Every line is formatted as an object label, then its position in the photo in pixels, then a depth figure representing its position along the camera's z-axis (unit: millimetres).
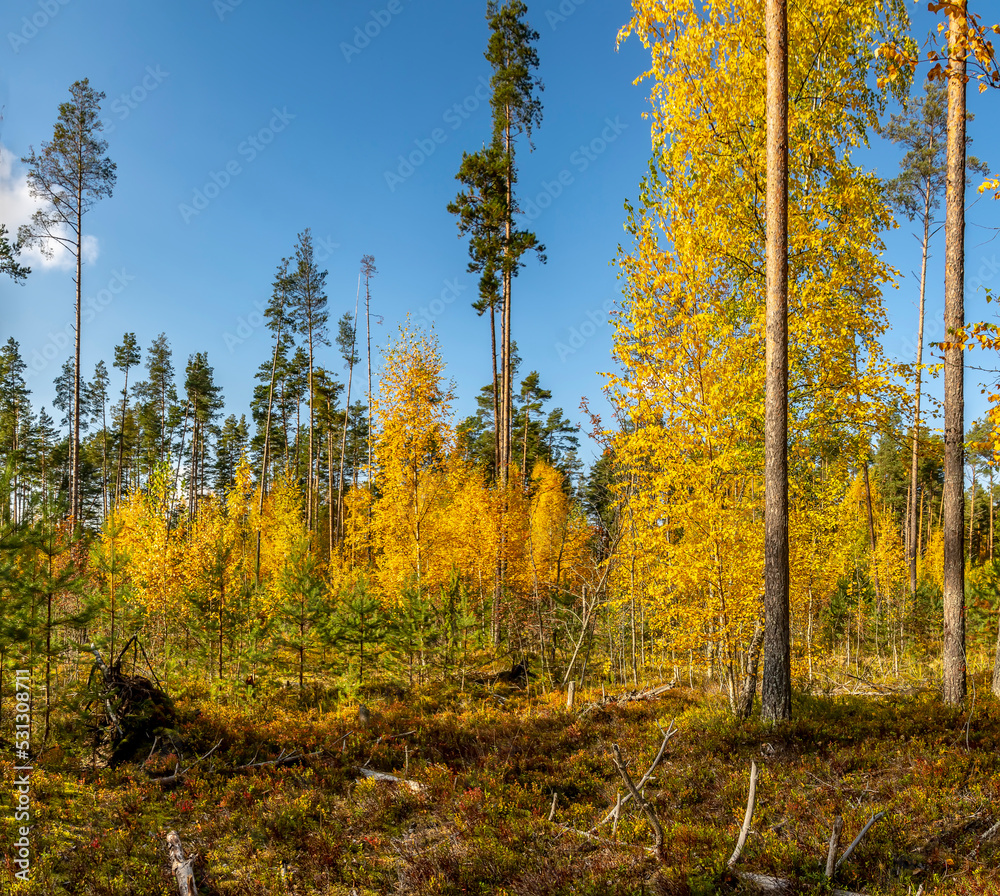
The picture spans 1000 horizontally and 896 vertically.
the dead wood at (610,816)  5292
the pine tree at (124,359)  41969
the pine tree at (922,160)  17641
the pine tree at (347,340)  36750
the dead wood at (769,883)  4137
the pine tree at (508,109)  19078
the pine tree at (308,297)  31203
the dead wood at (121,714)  7477
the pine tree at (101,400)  44156
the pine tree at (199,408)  39594
